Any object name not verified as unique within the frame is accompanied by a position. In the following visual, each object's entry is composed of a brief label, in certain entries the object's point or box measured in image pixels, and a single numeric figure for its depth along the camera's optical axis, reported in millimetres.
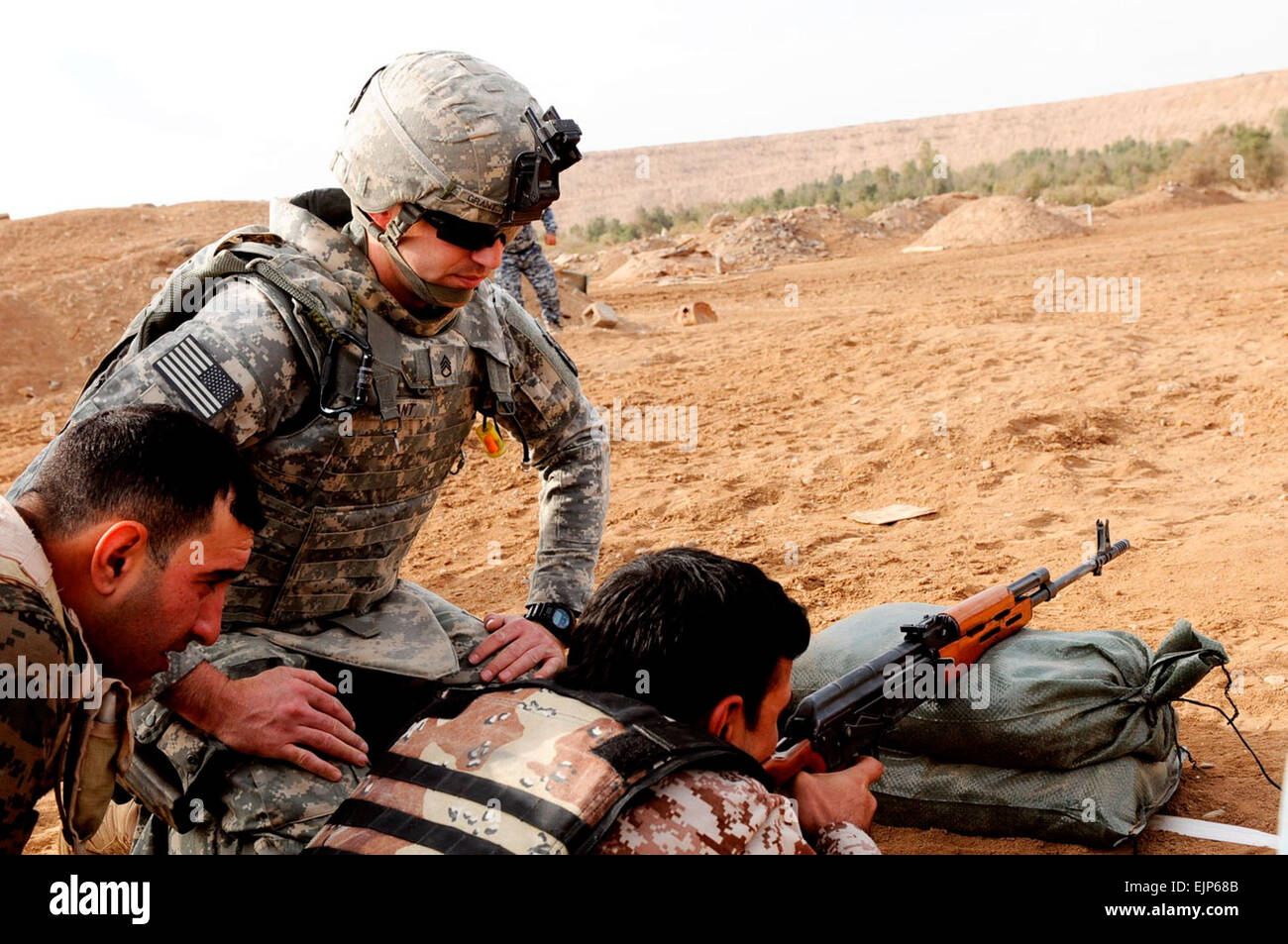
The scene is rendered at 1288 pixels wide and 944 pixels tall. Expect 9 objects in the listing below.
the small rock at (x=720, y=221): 23578
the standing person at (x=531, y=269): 10609
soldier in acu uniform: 2682
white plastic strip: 3016
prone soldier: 1934
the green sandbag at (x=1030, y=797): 3076
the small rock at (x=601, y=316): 11953
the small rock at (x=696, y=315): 12205
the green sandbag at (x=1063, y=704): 3135
